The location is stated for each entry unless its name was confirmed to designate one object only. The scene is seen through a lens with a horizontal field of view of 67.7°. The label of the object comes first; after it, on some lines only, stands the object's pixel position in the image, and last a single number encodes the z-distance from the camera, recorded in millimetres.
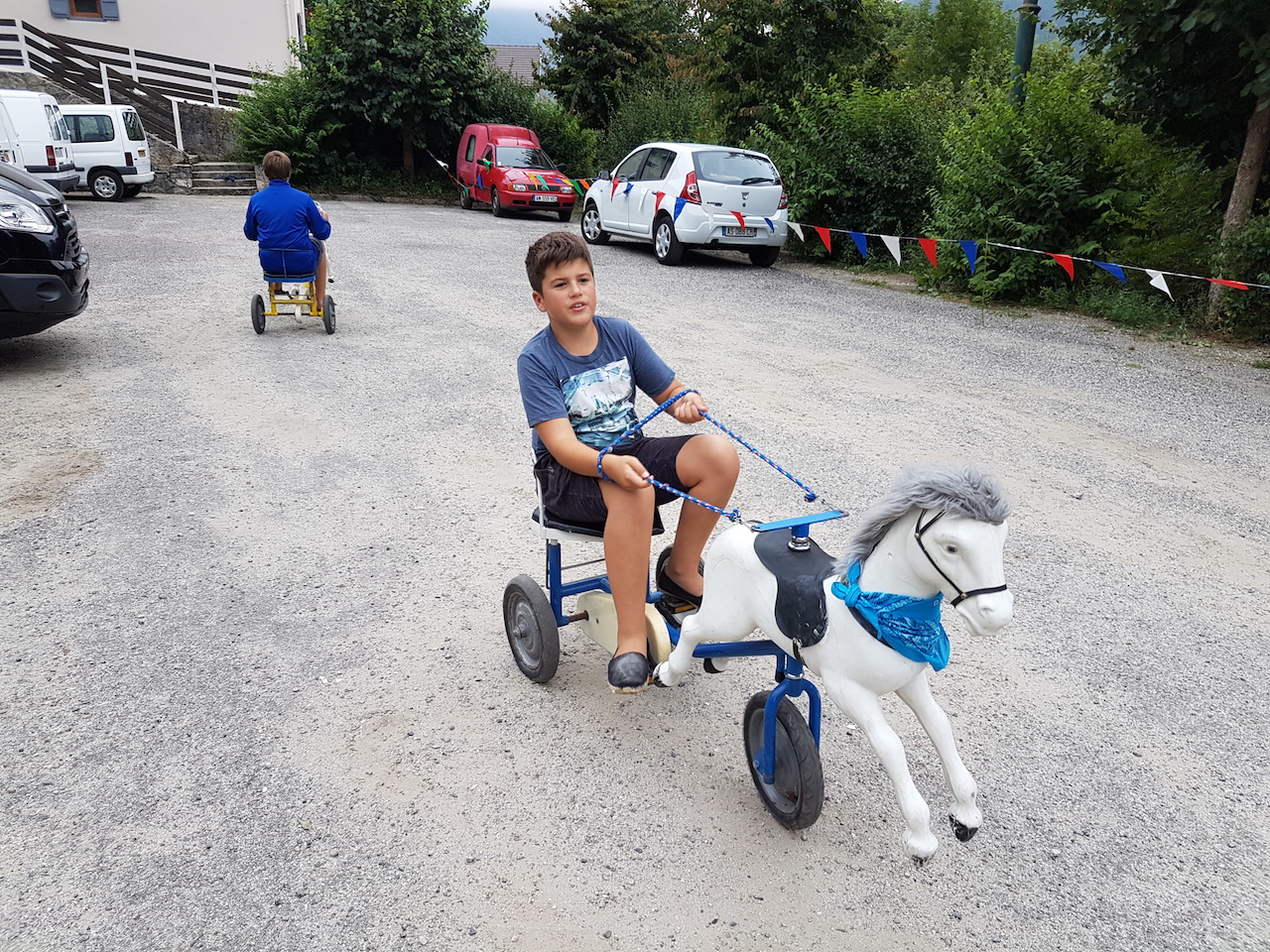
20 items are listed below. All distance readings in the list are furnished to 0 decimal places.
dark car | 6930
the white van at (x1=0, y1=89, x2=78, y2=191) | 17141
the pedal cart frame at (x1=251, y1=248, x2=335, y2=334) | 8578
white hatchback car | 13508
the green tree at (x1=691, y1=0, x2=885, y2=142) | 18734
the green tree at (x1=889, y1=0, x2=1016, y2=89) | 39875
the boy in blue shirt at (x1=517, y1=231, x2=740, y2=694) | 2936
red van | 19797
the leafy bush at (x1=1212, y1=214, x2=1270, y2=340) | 8969
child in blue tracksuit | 8312
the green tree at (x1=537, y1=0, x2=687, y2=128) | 25766
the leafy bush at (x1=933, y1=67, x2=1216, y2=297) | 10227
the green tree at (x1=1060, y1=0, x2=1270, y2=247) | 8062
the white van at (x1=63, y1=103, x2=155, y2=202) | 19078
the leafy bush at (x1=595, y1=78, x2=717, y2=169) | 21594
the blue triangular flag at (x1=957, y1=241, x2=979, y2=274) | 11203
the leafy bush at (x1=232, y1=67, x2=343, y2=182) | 22812
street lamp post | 11438
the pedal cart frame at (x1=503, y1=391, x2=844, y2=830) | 2607
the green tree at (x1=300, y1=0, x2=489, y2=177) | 22578
